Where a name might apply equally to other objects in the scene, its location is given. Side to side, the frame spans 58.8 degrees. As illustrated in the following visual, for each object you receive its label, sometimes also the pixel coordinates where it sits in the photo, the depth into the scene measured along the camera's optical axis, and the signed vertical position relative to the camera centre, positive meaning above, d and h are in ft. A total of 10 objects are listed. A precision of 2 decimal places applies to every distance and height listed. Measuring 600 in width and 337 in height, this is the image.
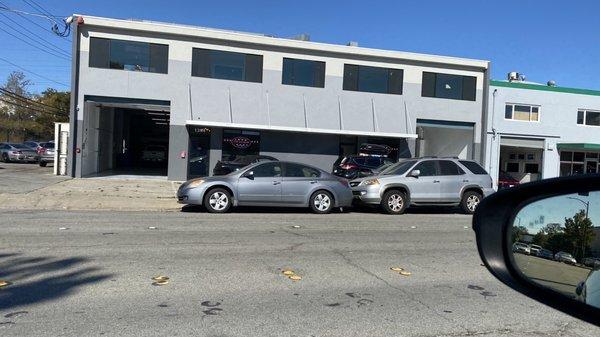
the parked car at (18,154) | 122.62 -1.36
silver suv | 50.90 -1.70
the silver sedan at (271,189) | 46.03 -2.57
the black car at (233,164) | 66.39 -0.70
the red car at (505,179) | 91.47 -1.43
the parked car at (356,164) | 73.61 +0.01
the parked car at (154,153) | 118.73 +0.34
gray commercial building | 78.23 +10.58
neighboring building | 98.58 +8.64
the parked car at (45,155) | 111.14 -1.12
